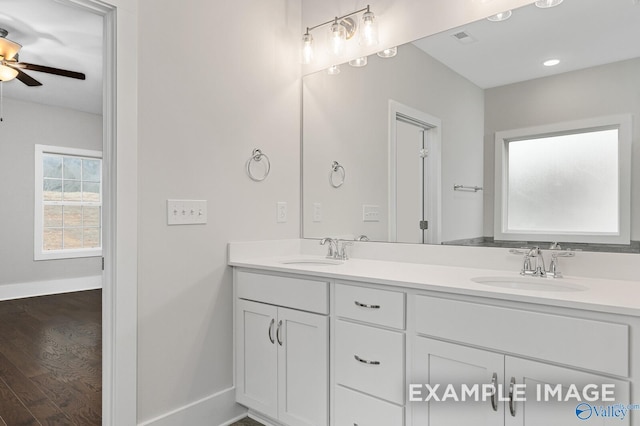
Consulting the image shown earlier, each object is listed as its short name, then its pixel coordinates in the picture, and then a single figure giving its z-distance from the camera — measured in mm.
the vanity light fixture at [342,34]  2127
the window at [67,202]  5199
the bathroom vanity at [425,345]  1082
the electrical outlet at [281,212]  2383
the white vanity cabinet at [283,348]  1700
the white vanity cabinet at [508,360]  1062
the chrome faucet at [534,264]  1551
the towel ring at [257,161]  2203
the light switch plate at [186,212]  1846
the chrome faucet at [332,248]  2266
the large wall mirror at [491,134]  1490
